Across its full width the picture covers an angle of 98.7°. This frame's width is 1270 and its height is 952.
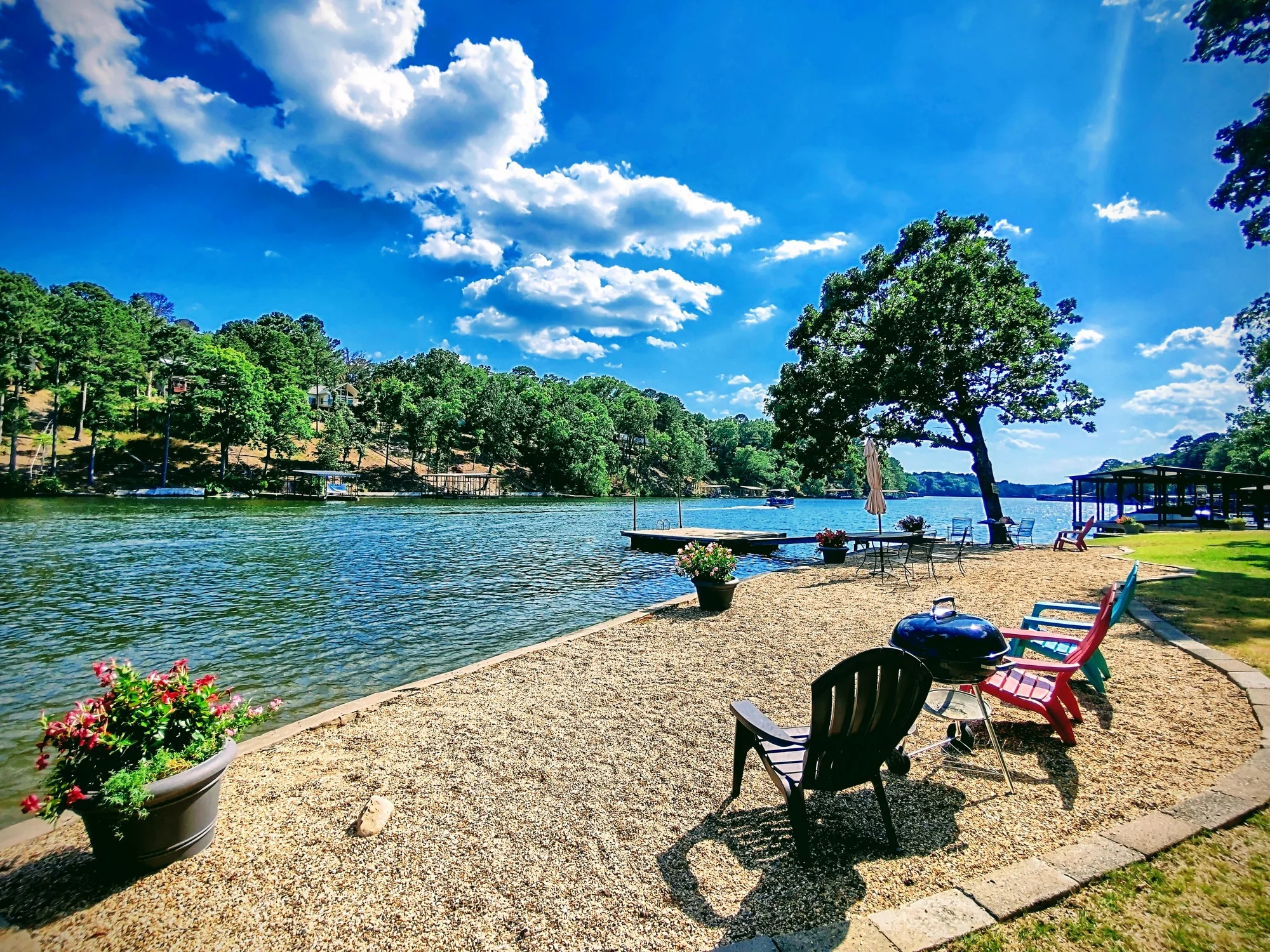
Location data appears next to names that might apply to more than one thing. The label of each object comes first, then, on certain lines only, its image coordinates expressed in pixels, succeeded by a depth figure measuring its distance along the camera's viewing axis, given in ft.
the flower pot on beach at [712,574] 32.09
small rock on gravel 10.78
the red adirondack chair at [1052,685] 13.56
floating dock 75.46
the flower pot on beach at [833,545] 53.01
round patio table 46.76
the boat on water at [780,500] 231.91
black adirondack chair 9.75
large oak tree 64.59
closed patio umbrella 44.88
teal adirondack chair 15.39
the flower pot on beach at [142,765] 8.93
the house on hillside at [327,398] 262.63
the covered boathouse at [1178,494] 83.59
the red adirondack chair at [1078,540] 52.64
